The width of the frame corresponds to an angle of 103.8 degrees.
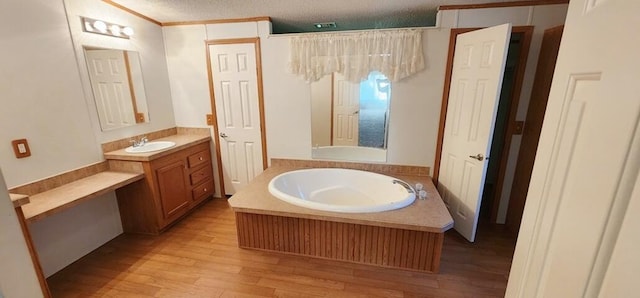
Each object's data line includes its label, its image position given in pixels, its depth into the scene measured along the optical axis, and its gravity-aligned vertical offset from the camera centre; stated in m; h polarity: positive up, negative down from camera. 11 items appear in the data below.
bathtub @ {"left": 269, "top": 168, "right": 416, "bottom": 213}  2.67 -0.99
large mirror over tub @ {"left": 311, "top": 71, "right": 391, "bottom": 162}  2.86 -0.24
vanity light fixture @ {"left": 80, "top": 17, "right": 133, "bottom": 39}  2.29 +0.65
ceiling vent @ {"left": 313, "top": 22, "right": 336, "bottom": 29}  3.05 +0.88
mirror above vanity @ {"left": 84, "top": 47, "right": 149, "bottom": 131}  2.39 +0.11
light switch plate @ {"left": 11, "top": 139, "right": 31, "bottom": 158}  1.83 -0.37
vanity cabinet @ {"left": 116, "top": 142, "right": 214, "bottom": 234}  2.54 -1.02
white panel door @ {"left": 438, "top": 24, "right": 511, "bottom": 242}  2.08 -0.20
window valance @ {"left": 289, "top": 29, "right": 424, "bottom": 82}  2.59 +0.46
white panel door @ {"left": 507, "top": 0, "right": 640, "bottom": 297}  0.37 -0.12
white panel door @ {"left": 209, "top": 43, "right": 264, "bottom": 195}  3.03 -0.18
